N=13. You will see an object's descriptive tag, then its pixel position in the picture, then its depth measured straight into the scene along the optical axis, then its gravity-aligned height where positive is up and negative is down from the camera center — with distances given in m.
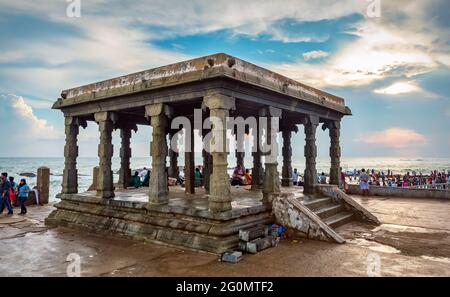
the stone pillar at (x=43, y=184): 16.31 -1.25
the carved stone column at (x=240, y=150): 16.15 +0.51
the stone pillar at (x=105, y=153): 10.27 +0.23
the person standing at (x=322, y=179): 19.81 -1.27
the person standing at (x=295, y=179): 18.33 -1.13
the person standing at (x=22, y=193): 13.28 -1.40
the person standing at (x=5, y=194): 13.13 -1.41
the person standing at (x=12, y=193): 13.71 -1.45
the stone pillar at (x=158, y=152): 8.73 +0.22
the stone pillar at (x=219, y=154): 7.39 +0.14
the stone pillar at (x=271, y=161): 8.84 -0.04
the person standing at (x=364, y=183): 17.53 -1.32
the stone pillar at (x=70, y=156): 11.55 +0.15
